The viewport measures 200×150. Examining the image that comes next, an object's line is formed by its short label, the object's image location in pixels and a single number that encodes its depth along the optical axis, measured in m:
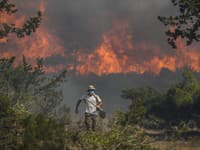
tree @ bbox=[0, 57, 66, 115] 60.96
